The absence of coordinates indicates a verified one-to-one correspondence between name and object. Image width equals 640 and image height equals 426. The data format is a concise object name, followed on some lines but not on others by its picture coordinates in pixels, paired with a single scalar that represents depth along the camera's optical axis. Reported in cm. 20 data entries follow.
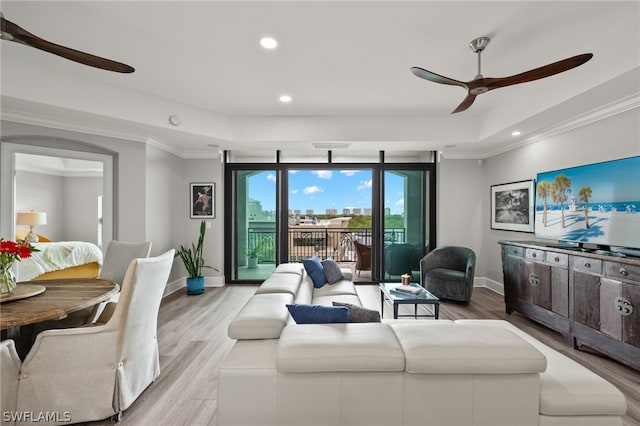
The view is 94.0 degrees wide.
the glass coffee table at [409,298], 317
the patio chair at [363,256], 573
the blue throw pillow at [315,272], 383
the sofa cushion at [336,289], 354
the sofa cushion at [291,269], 367
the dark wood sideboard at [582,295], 250
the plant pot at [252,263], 568
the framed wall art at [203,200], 541
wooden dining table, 176
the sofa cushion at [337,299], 322
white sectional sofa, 151
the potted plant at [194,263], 495
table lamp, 352
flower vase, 206
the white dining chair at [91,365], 181
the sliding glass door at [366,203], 559
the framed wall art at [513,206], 431
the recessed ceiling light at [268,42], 249
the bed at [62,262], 371
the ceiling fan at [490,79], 208
